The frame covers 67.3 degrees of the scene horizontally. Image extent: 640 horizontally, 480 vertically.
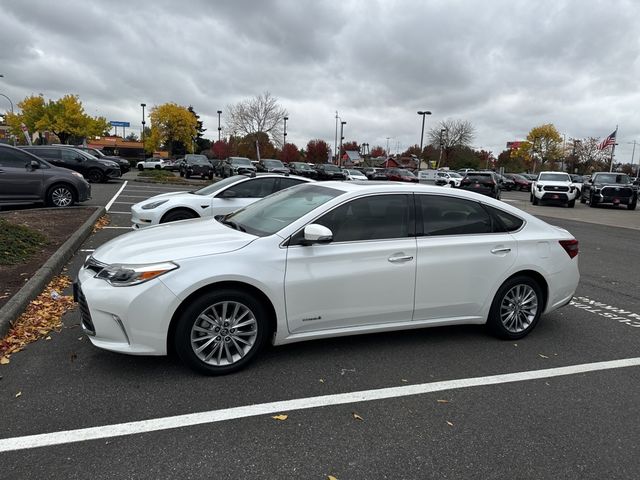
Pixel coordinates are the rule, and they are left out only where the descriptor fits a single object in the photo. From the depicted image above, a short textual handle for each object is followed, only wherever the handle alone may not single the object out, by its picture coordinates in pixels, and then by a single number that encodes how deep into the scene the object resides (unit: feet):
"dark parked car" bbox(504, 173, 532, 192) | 155.21
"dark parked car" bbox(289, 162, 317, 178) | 129.29
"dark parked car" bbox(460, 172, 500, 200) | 76.07
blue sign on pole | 344.92
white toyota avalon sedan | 11.66
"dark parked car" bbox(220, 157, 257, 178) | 100.68
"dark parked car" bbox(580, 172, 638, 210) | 80.79
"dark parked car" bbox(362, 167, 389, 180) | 124.57
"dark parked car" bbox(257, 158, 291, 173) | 114.04
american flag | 138.10
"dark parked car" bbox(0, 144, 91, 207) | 37.91
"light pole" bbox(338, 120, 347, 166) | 215.31
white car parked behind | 28.27
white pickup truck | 80.02
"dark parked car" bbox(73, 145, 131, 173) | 87.58
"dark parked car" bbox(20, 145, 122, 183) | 68.64
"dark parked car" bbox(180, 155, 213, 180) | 110.32
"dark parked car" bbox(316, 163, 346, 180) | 127.03
